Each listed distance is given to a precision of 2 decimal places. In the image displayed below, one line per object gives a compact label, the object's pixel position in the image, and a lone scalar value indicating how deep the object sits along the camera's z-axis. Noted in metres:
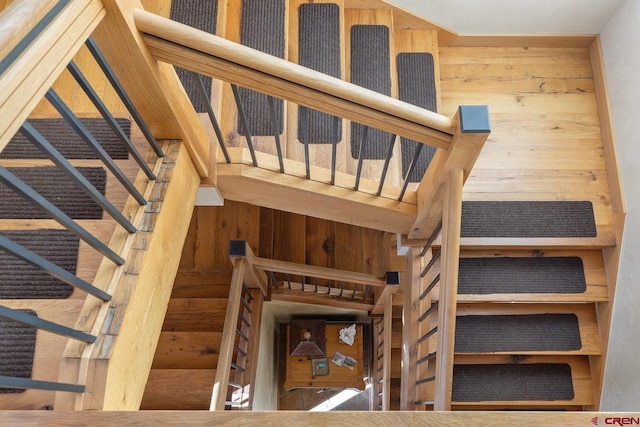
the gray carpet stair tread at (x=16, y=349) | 1.31
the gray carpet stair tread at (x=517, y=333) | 2.66
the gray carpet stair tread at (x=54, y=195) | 1.69
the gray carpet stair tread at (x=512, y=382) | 2.71
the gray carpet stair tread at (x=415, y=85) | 2.80
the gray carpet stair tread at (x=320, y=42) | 2.60
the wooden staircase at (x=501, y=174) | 2.64
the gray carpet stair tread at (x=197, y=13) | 2.59
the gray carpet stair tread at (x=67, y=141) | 1.87
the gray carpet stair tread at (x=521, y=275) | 2.67
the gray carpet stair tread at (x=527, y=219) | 2.68
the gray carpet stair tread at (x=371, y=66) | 2.71
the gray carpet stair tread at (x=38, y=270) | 1.48
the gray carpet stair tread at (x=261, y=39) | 2.44
